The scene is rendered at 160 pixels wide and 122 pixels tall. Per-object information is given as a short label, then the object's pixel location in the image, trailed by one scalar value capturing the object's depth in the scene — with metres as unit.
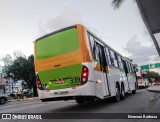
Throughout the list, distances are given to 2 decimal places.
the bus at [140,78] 19.73
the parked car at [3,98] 13.54
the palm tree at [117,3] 7.33
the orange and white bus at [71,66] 4.70
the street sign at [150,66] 33.66
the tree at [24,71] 28.55
